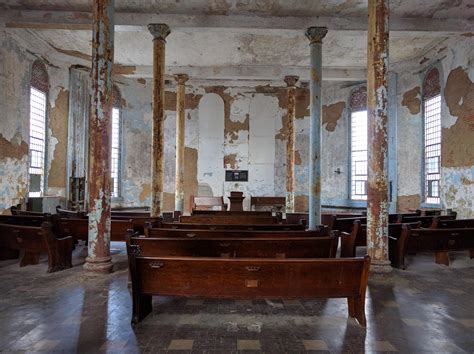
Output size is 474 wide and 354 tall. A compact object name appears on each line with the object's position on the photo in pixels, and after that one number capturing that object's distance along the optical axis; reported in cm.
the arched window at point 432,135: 1316
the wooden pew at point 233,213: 989
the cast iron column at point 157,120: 1034
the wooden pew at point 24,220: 760
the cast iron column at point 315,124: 1001
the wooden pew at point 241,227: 675
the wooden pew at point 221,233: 593
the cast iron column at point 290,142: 1397
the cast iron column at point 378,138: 631
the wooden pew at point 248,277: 380
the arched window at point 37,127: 1259
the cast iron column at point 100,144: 610
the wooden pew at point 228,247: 512
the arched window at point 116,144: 1645
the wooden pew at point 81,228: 737
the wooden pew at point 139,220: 760
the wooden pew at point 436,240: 659
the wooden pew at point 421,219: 873
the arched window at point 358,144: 1652
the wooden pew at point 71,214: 824
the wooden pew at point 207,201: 1594
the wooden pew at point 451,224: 774
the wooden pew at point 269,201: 1684
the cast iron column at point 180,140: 1420
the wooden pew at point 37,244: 604
